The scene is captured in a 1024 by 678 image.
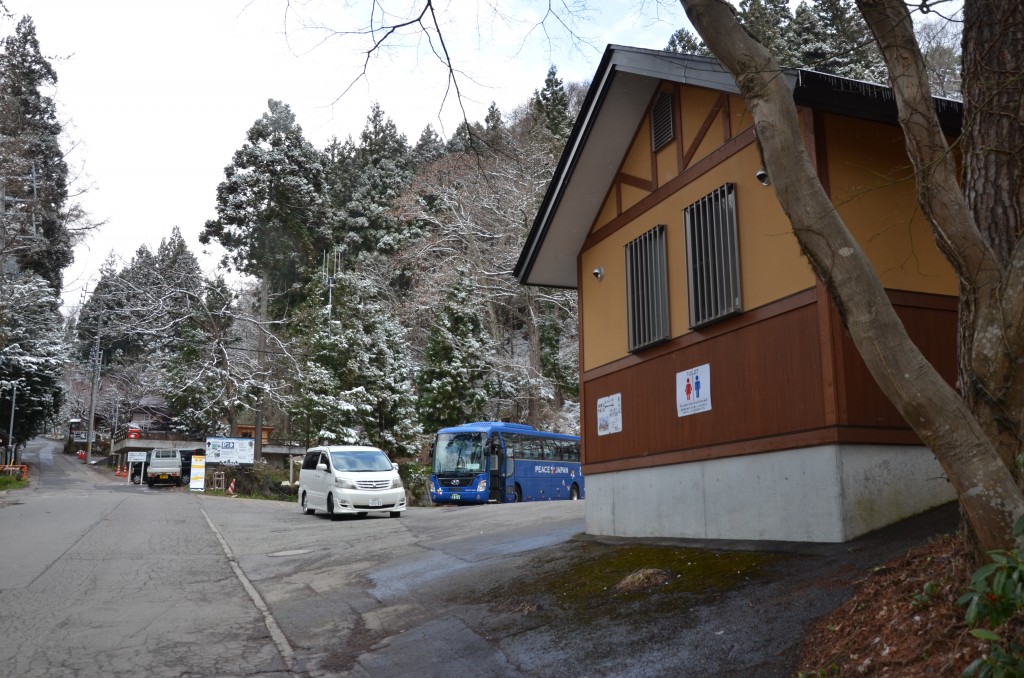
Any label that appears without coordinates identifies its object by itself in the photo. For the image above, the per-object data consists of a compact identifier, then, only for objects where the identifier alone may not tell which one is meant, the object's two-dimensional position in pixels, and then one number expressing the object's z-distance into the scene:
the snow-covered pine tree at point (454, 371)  42.38
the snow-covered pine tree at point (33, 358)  38.00
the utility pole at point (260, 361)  43.18
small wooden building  8.68
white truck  47.91
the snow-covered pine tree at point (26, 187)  22.69
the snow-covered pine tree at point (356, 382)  40.16
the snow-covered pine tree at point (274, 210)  51.09
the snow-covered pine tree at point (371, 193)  54.75
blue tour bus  30.30
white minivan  21.64
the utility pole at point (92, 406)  62.50
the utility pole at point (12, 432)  49.56
